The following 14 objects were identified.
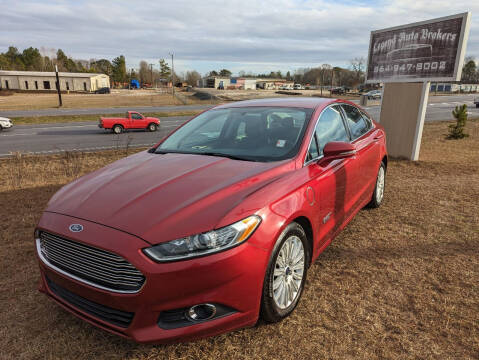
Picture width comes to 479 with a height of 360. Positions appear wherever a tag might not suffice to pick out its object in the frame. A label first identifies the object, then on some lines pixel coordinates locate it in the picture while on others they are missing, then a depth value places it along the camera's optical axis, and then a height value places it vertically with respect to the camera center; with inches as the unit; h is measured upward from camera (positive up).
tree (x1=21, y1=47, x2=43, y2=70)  3922.2 +306.3
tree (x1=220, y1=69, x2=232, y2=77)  6491.1 +376.9
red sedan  78.2 -35.6
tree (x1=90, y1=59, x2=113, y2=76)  4949.8 +342.5
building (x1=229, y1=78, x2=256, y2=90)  4353.3 +123.6
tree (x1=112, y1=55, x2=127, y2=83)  4384.8 +239.8
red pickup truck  746.2 -76.8
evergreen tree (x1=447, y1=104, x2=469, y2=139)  476.4 -36.7
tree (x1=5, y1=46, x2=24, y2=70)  3693.4 +310.8
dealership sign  299.7 +46.4
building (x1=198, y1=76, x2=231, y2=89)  4227.4 +122.5
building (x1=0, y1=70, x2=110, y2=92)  2940.5 +48.7
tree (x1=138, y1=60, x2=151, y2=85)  4985.2 +209.8
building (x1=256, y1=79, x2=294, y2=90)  4559.3 +127.3
